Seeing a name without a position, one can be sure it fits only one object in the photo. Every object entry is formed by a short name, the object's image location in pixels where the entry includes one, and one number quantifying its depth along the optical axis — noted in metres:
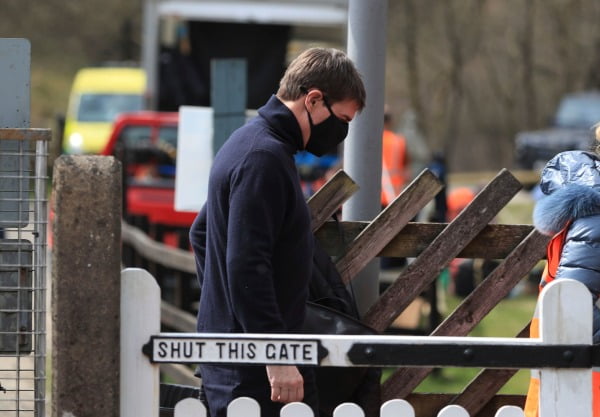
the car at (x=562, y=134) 46.50
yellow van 45.94
